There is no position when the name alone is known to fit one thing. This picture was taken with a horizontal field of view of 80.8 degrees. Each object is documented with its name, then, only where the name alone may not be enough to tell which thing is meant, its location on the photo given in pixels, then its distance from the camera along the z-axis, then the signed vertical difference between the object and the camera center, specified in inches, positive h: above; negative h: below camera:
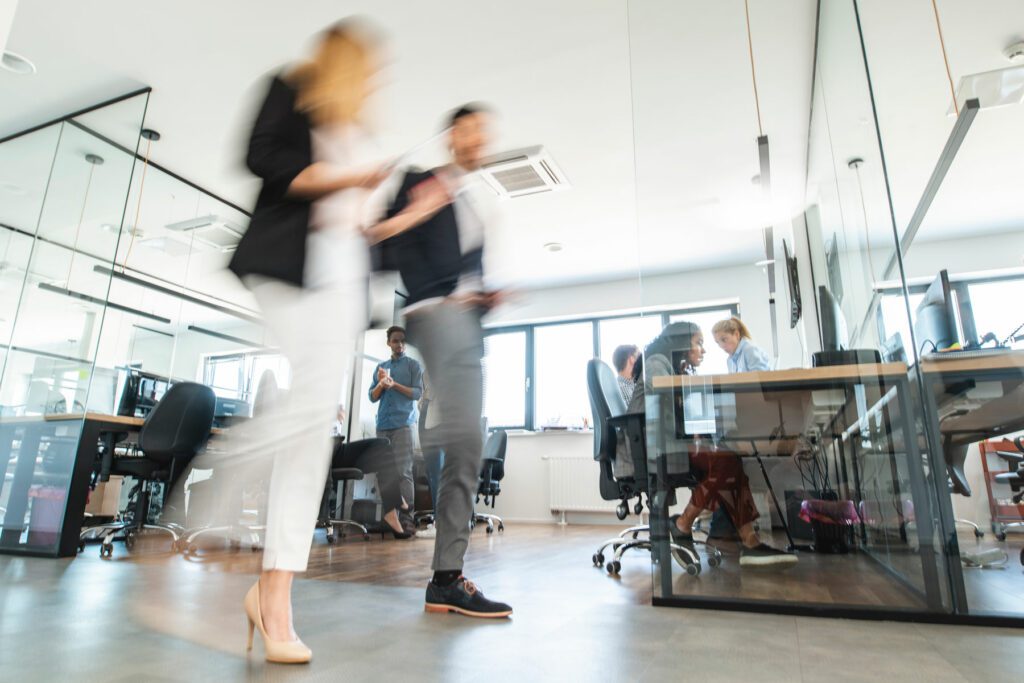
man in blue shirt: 168.9 +21.9
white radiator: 239.5 -1.2
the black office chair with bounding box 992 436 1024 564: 73.9 +1.5
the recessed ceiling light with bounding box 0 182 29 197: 173.6 +79.5
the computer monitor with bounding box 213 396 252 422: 182.9 +20.1
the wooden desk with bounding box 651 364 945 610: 65.6 +8.5
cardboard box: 210.7 -9.4
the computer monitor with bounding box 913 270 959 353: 68.7 +19.5
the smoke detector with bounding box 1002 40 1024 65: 114.5 +81.6
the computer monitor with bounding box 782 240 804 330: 100.3 +36.1
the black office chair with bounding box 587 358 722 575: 92.5 +6.4
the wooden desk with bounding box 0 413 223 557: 116.3 +1.3
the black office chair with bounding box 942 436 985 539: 65.2 +1.9
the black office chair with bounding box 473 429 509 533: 195.9 +3.4
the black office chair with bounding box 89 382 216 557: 131.3 +6.9
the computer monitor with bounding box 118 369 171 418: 160.6 +20.8
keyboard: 62.9 +13.8
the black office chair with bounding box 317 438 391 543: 166.1 +4.6
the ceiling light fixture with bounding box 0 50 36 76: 135.0 +90.4
